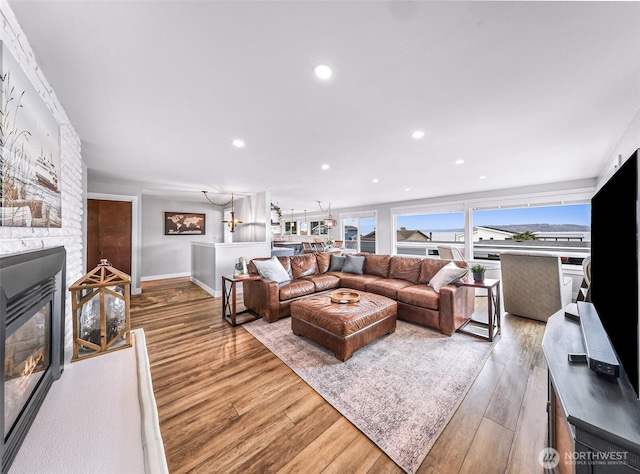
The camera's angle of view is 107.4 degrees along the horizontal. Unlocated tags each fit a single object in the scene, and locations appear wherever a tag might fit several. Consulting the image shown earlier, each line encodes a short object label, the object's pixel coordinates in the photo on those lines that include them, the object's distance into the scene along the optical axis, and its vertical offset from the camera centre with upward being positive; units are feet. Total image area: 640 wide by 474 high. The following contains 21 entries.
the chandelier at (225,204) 18.49 +3.47
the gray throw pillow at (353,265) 14.66 -1.76
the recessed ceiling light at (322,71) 4.91 +3.57
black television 2.56 -0.36
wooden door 14.92 +0.27
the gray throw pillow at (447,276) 10.21 -1.71
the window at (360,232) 27.04 +0.63
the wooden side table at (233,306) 10.55 -3.40
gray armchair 10.53 -2.24
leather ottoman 7.63 -2.97
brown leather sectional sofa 9.84 -2.48
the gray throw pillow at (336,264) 15.72 -1.81
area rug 4.96 -4.05
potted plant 10.08 -1.50
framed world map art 21.95 +1.33
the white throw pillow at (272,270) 11.53 -1.67
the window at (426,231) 20.64 +0.61
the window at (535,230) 15.10 +0.51
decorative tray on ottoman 9.00 -2.38
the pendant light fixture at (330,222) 25.48 +1.65
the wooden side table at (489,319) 9.11 -3.42
